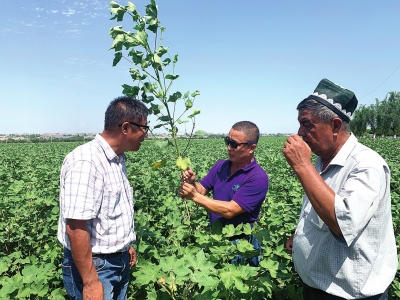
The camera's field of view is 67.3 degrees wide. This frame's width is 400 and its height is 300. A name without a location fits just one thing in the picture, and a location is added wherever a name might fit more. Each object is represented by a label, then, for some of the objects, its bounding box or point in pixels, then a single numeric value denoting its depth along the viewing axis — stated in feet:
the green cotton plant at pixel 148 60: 6.07
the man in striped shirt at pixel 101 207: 5.69
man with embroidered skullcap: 4.69
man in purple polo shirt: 8.33
